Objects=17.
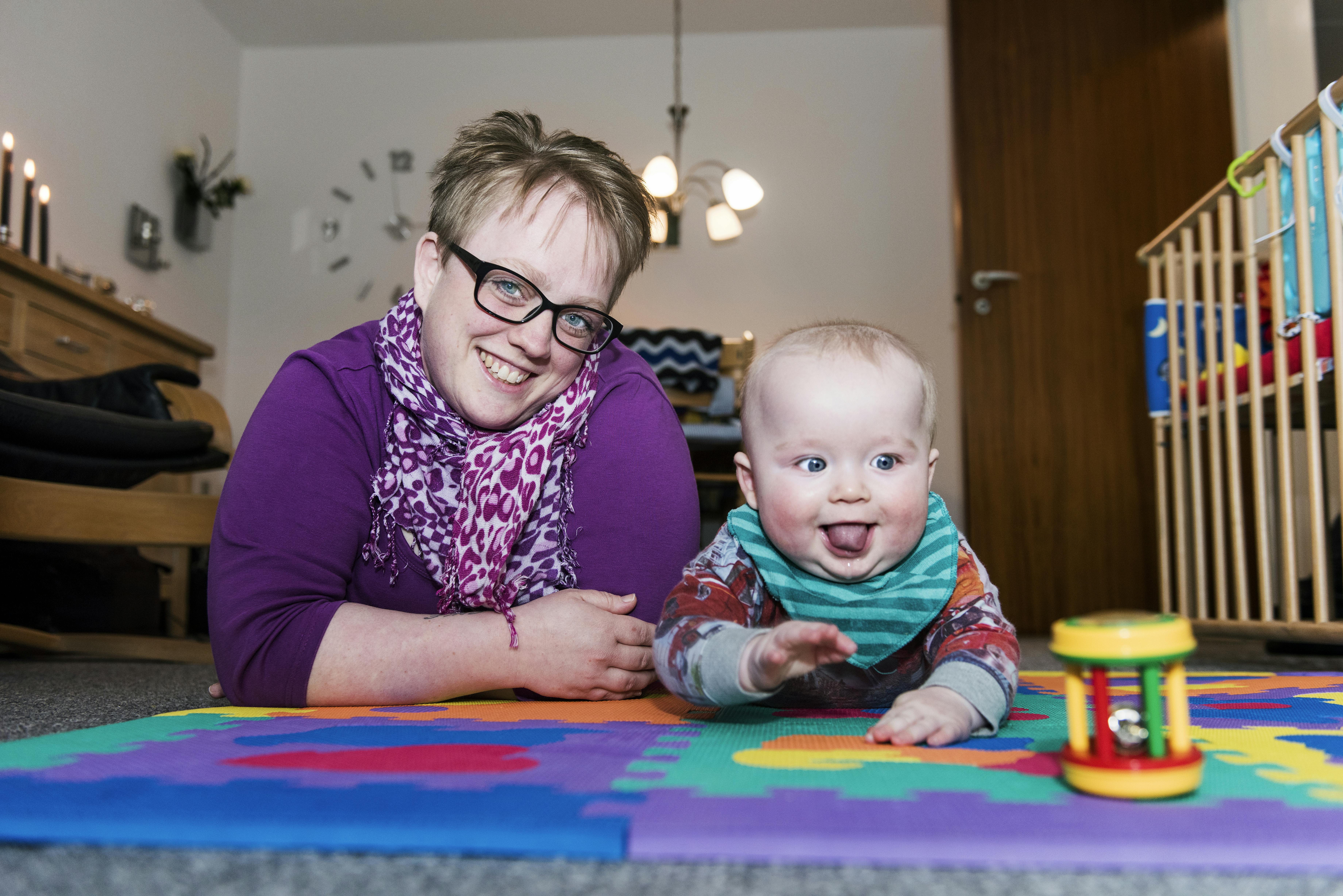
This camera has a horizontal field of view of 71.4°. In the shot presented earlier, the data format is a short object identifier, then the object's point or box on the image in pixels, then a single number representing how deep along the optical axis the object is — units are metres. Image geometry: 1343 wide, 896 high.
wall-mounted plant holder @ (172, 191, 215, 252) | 3.82
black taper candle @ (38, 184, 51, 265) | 2.61
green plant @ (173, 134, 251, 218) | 3.82
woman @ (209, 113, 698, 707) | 0.97
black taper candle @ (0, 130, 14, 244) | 2.67
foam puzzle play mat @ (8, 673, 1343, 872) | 0.46
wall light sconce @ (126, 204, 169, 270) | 3.48
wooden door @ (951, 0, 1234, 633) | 3.41
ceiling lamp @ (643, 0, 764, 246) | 3.31
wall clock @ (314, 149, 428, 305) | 4.23
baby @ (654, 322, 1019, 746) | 0.87
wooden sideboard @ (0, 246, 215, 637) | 2.29
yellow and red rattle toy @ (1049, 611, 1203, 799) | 0.52
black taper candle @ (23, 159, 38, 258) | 2.65
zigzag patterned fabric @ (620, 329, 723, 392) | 3.07
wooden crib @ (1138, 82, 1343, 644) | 1.68
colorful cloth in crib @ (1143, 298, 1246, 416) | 2.38
